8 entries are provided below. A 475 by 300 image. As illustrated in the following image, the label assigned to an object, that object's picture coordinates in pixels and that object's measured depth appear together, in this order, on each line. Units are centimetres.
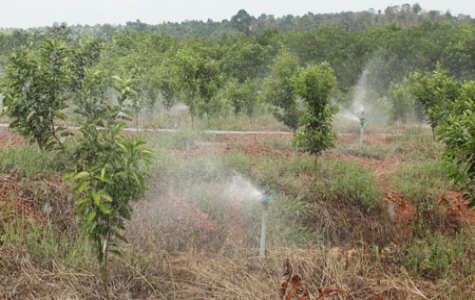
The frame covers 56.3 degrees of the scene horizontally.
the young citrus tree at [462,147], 493
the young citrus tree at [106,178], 388
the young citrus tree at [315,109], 934
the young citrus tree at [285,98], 1398
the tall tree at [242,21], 7788
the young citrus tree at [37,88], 689
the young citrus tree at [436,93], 1351
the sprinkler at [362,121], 1182
